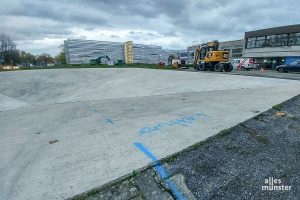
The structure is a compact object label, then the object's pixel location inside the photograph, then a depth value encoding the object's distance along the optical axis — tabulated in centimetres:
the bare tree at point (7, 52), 8043
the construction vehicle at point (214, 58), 2316
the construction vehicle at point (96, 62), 5372
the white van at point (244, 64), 3353
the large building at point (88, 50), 9156
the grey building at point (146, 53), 11131
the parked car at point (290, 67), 2538
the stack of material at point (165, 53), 11534
